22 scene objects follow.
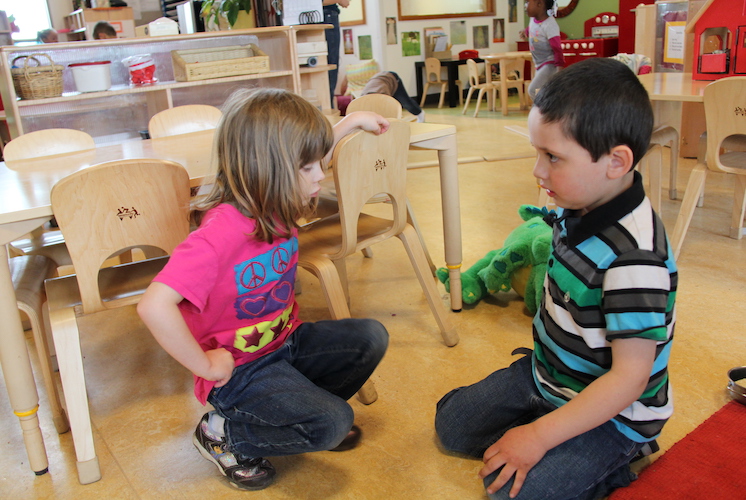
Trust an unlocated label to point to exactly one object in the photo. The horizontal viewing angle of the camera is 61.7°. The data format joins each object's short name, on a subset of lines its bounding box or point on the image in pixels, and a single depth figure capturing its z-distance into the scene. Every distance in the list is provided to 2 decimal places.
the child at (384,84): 4.43
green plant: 3.48
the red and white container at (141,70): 3.24
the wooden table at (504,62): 6.50
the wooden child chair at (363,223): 1.45
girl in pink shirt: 1.08
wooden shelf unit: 3.08
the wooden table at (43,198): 1.23
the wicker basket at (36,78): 2.93
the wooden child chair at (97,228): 1.21
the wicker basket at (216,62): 3.26
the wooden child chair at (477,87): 6.65
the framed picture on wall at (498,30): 8.40
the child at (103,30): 4.32
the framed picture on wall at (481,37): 8.30
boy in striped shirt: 0.94
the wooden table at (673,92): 2.21
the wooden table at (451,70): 7.62
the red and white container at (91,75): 3.04
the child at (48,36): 5.49
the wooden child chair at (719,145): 1.96
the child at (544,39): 4.54
